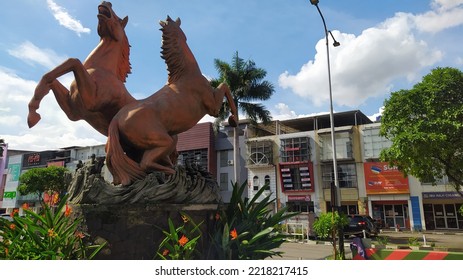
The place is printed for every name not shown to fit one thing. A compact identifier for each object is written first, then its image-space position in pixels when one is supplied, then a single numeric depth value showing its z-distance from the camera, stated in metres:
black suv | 16.42
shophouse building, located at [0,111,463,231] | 23.66
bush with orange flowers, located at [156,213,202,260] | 3.74
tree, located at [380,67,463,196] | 12.70
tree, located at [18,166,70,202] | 28.69
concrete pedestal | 4.12
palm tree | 19.05
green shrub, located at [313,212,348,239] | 10.43
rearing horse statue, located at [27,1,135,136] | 4.76
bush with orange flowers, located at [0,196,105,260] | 3.90
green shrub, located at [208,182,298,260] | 4.10
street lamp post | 9.26
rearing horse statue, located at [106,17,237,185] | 4.84
